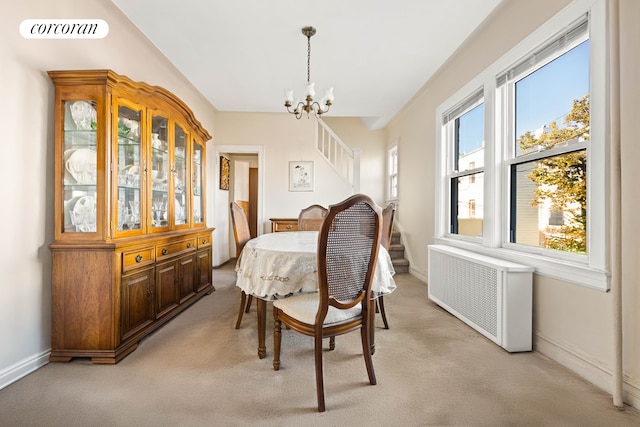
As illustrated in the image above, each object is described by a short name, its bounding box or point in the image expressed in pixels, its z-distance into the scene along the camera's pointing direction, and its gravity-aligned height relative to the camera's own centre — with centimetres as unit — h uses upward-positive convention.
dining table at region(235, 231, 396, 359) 186 -37
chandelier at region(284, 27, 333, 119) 281 +112
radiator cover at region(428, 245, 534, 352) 219 -64
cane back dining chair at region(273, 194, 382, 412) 155 -35
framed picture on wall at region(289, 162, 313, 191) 533 +66
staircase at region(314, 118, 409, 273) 501 +59
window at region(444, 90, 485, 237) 316 +54
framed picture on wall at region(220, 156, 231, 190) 554 +77
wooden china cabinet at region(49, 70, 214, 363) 198 -4
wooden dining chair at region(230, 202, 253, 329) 264 -17
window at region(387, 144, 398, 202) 607 +83
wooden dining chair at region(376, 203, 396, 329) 262 -13
